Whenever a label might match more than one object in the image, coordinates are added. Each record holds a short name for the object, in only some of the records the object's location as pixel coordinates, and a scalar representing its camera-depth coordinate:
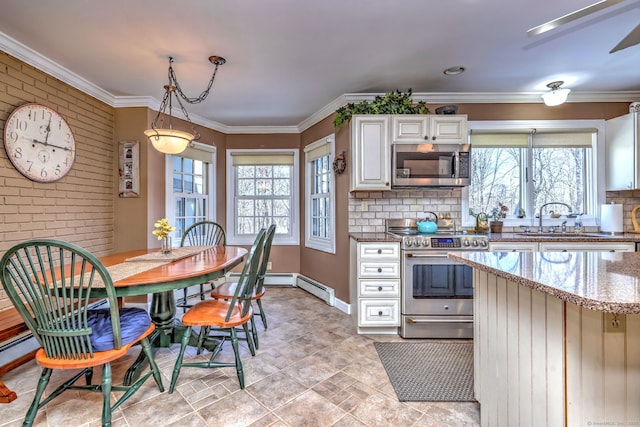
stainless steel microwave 2.90
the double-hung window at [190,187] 3.62
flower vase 2.37
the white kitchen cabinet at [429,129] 2.91
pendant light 2.21
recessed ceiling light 2.65
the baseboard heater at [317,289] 3.55
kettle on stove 2.91
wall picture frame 3.27
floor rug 1.83
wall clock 2.27
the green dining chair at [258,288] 2.28
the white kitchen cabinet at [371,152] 2.91
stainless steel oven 2.60
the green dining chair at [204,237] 3.45
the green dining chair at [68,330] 1.34
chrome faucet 3.18
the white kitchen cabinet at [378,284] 2.67
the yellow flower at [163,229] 2.30
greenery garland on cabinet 2.97
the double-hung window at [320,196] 3.64
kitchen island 0.92
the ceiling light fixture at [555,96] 2.77
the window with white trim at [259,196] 4.38
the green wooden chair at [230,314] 1.82
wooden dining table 1.62
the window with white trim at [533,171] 3.26
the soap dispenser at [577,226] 3.15
